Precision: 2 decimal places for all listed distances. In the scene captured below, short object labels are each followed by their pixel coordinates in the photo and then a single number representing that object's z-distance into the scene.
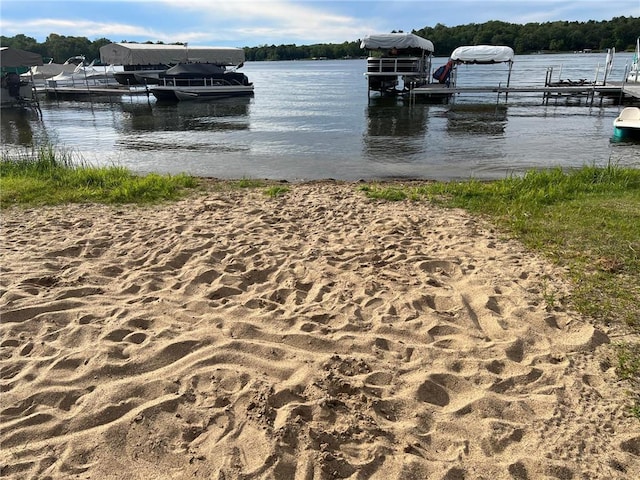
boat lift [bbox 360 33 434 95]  29.81
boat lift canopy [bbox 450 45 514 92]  30.73
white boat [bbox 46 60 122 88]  43.79
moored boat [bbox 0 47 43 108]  23.88
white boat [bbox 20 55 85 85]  48.34
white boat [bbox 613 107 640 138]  15.31
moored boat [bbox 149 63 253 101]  34.03
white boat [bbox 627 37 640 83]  26.88
